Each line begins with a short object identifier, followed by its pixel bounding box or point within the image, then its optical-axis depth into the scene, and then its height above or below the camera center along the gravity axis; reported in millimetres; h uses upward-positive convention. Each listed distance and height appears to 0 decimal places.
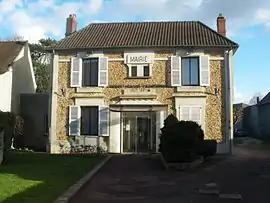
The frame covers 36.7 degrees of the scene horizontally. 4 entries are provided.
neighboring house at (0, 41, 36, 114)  25891 +3187
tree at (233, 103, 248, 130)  47312 -361
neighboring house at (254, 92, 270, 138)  39219 +454
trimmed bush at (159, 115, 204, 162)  16281 -873
